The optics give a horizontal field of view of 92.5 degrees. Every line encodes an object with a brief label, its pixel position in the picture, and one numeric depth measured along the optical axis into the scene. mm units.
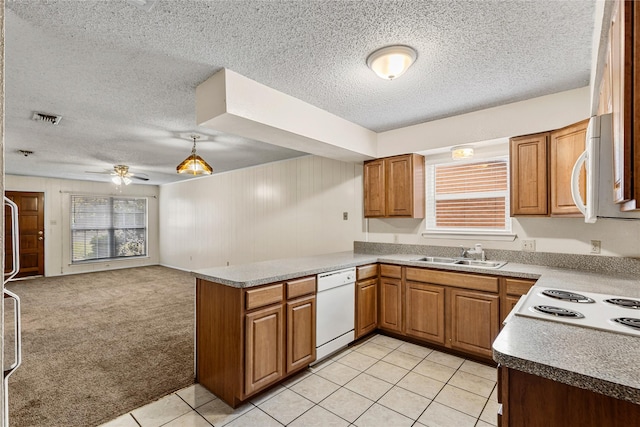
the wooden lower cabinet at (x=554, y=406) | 865
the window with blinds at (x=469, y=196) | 3318
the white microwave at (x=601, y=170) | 1149
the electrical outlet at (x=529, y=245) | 3019
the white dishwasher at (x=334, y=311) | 2844
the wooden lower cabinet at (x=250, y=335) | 2221
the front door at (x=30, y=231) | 7078
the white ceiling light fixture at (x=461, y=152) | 3288
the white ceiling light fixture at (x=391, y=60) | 2014
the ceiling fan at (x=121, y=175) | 5594
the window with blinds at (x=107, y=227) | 7867
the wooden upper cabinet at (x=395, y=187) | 3627
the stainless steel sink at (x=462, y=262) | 3080
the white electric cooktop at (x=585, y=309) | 1266
